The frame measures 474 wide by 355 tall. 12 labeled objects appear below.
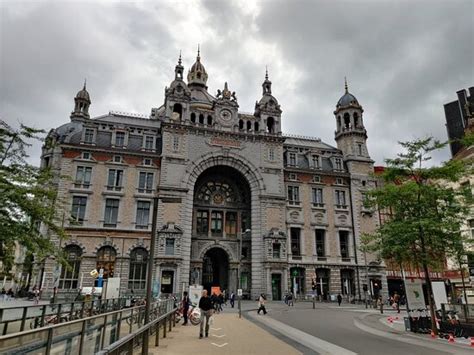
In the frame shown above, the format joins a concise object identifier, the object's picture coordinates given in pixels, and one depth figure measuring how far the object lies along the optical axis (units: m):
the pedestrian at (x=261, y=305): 26.55
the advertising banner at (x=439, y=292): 19.33
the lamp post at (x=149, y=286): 9.83
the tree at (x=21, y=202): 13.85
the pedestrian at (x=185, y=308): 19.85
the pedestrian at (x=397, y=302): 31.24
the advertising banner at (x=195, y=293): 23.91
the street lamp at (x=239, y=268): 41.68
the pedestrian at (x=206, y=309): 14.62
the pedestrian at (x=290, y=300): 35.70
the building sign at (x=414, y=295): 17.47
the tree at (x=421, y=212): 16.66
